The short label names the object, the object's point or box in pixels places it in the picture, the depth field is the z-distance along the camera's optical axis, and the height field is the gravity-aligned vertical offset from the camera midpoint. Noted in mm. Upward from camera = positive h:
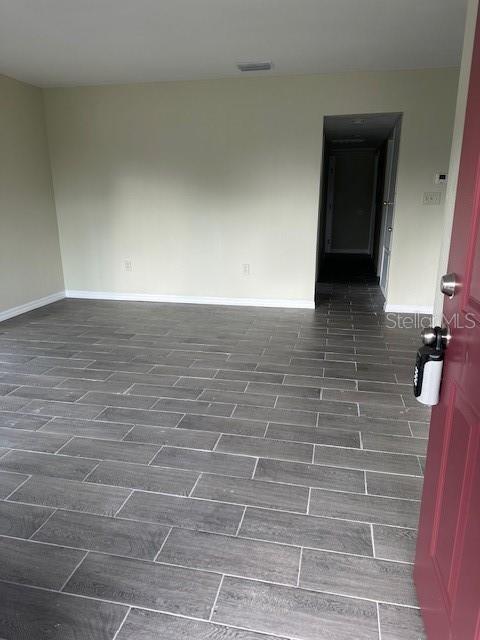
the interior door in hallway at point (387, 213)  5156 -105
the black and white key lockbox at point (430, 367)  1086 -403
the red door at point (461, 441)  893 -540
